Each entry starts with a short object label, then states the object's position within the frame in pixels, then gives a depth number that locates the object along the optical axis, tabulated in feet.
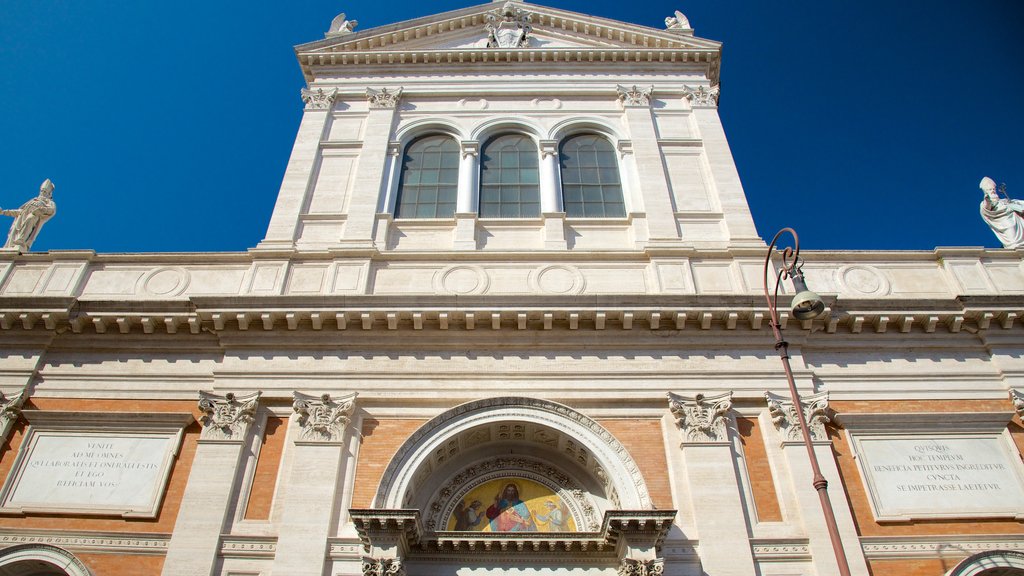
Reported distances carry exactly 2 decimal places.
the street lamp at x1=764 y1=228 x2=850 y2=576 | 28.31
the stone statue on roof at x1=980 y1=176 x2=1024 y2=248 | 51.42
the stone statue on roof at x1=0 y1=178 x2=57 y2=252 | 52.13
